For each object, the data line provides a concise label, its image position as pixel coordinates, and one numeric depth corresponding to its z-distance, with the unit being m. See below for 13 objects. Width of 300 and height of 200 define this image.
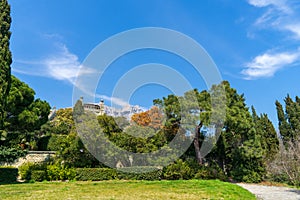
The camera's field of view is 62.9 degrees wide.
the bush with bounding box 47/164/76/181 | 11.44
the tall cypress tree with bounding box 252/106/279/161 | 19.54
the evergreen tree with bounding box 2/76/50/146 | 13.48
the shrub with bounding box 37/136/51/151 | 17.64
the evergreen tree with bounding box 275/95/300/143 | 21.58
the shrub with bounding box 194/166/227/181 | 13.15
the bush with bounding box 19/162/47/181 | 11.21
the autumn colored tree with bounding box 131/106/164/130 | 15.41
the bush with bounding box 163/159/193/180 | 12.71
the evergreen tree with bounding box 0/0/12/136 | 9.83
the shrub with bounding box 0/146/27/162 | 10.28
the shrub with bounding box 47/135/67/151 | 17.08
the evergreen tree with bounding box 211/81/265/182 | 13.57
